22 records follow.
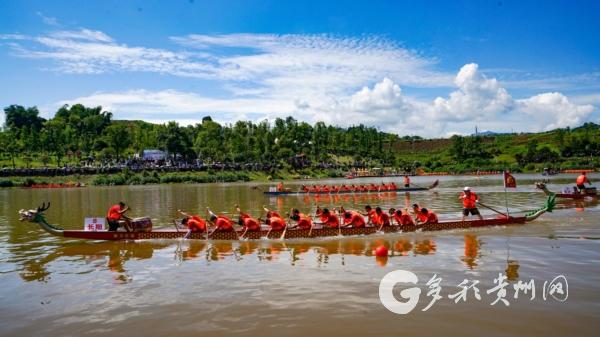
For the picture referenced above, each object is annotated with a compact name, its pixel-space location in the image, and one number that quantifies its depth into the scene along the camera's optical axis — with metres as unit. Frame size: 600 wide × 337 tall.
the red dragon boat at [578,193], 32.44
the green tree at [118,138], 97.81
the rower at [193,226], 19.42
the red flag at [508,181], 22.18
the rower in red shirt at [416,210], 20.23
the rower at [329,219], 19.70
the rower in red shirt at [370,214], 20.08
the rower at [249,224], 19.41
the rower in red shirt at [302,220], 19.38
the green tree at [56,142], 92.94
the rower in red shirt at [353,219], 19.80
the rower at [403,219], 20.00
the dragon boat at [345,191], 47.12
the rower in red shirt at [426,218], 20.15
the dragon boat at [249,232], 19.25
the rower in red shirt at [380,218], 19.89
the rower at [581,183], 32.72
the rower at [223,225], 19.41
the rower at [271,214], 20.03
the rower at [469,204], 21.61
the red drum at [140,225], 19.81
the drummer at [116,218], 19.78
